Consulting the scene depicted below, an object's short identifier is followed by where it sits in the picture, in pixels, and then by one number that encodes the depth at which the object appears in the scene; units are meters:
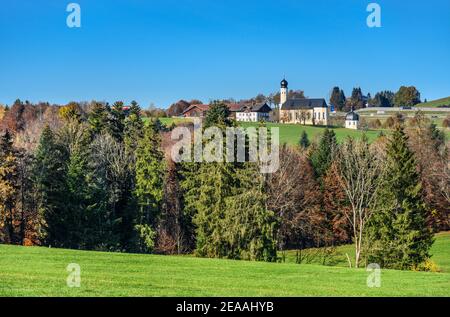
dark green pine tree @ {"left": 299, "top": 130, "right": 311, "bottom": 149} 98.84
